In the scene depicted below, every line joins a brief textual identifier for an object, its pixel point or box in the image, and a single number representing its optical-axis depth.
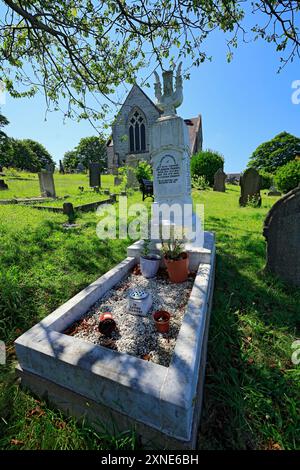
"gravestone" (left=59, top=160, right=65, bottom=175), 35.08
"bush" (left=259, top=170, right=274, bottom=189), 21.18
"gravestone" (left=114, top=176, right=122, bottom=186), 18.01
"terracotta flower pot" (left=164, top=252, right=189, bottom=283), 3.04
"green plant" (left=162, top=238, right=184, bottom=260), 3.12
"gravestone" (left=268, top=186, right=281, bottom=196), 15.79
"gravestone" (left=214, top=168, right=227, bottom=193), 16.36
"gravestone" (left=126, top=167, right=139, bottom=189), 16.36
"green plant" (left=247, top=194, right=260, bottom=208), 9.84
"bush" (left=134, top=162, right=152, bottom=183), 14.63
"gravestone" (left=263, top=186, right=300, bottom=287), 3.05
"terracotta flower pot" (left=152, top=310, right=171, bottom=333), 2.09
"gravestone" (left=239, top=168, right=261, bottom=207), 9.65
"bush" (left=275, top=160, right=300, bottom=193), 15.22
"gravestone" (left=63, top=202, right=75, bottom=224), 7.72
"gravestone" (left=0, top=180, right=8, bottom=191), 14.30
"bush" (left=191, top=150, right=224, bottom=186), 18.55
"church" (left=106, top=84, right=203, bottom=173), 24.95
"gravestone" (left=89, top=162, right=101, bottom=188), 15.91
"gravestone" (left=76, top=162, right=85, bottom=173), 46.30
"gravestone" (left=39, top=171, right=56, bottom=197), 11.50
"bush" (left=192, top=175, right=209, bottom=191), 16.42
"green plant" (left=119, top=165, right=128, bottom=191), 12.16
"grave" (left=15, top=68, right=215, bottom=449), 1.27
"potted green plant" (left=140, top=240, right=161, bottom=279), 3.24
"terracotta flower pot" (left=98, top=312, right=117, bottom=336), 2.02
